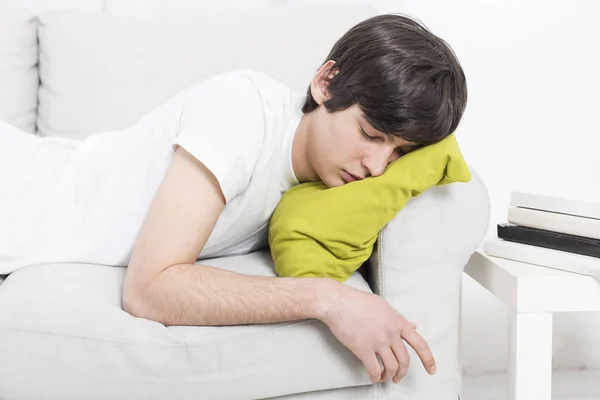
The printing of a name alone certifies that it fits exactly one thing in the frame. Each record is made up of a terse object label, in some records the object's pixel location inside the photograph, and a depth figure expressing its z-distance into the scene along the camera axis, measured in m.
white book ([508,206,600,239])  1.36
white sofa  1.09
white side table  1.29
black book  1.36
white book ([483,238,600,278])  1.33
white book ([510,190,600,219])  1.37
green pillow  1.25
